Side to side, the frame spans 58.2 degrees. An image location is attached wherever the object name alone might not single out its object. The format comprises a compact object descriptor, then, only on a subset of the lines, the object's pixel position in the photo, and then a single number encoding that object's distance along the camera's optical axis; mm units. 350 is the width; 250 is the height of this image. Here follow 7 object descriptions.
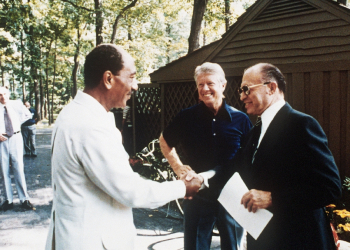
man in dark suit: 1764
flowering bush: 4261
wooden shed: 5797
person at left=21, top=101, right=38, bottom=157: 11344
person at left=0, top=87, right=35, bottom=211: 5867
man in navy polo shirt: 2701
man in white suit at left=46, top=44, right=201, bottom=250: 1548
